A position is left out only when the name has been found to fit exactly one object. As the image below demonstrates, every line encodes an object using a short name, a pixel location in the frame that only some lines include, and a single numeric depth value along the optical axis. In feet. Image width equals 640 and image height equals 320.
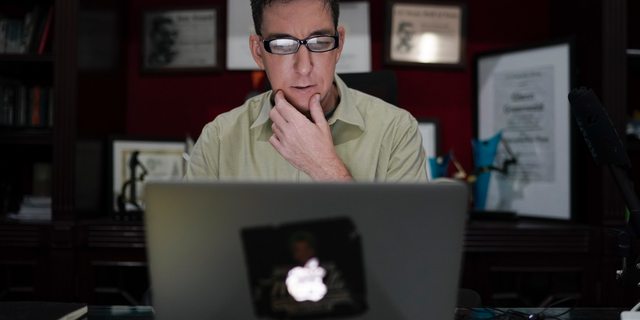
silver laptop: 1.66
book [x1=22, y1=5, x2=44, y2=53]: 6.66
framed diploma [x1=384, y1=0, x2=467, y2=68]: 7.76
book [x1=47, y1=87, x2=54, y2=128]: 6.73
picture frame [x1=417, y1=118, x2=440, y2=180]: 7.50
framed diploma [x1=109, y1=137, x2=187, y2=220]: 6.70
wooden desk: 2.87
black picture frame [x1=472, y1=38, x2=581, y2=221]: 6.38
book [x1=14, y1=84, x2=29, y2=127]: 6.73
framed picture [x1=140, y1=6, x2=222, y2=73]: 7.80
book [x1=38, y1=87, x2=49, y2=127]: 6.77
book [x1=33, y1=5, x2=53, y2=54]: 6.64
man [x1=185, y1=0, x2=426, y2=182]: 3.74
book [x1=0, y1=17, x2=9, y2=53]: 6.75
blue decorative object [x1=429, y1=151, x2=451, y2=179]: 6.88
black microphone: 2.42
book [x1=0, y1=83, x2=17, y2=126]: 6.67
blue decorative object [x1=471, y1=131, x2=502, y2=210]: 6.92
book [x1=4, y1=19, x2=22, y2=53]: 6.76
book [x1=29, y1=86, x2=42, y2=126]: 6.75
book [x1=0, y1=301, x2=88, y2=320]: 2.51
